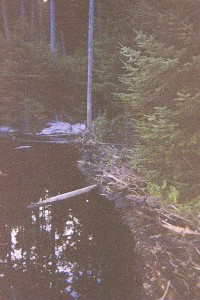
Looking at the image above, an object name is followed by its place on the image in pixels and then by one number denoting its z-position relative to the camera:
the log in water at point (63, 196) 8.99
